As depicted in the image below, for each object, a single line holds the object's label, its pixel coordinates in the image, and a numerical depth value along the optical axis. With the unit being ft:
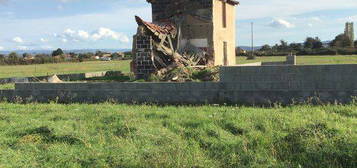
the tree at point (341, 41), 228.84
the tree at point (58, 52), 278.46
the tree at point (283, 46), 240.94
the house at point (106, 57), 279.69
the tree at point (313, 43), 232.32
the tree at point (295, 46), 226.75
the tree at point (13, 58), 220.02
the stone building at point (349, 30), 259.39
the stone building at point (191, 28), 59.98
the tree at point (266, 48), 256.64
